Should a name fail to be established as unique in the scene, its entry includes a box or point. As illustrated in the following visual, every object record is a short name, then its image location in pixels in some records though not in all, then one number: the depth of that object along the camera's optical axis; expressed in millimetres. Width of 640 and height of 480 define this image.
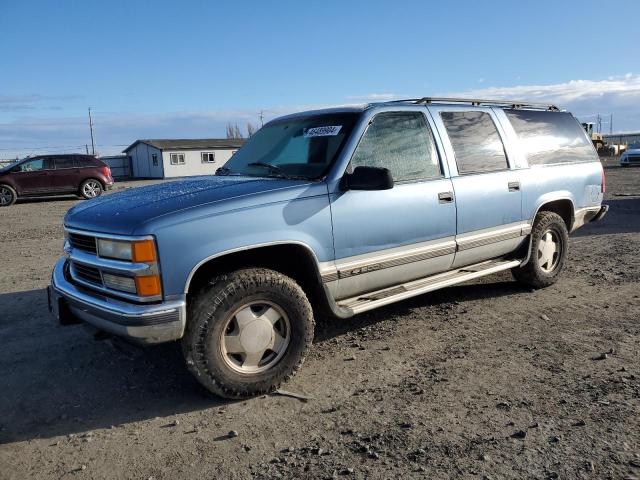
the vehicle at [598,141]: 47188
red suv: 18250
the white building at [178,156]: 45031
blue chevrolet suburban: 3201
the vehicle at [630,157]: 29625
